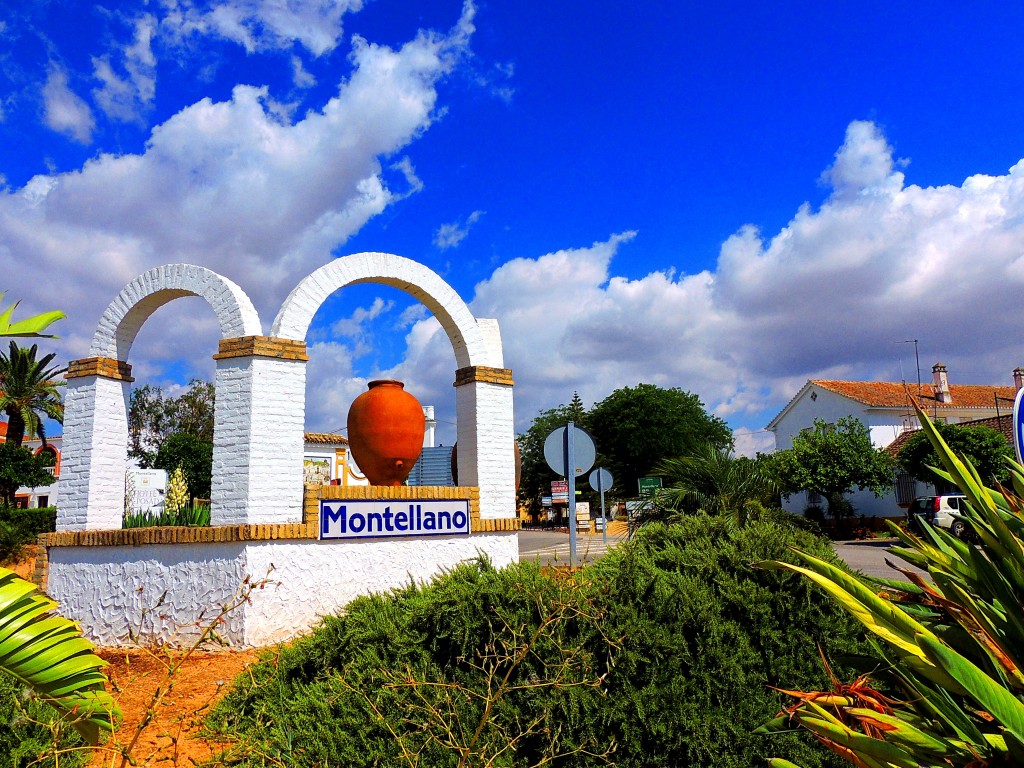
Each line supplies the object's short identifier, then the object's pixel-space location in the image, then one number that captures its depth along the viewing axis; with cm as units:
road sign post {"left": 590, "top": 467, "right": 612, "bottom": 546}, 1009
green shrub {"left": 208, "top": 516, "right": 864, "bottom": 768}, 327
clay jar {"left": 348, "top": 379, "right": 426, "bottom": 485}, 849
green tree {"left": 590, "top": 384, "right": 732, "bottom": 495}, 4634
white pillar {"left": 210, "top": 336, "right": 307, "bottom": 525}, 735
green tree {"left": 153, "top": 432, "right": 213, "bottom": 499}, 2711
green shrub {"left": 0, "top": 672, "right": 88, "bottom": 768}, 368
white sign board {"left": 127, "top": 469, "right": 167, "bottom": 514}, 2097
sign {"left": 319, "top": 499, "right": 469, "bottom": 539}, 771
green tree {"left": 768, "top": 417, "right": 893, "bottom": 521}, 2572
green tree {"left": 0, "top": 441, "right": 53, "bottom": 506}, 2320
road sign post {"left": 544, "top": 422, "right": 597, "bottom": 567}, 763
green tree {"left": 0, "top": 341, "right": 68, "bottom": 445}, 2867
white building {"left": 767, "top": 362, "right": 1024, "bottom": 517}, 3009
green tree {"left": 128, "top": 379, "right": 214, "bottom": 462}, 3803
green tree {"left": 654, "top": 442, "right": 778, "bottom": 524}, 1020
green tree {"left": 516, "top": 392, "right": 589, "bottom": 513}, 4863
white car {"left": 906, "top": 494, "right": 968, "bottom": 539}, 2133
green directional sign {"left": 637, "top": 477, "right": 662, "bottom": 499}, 1104
